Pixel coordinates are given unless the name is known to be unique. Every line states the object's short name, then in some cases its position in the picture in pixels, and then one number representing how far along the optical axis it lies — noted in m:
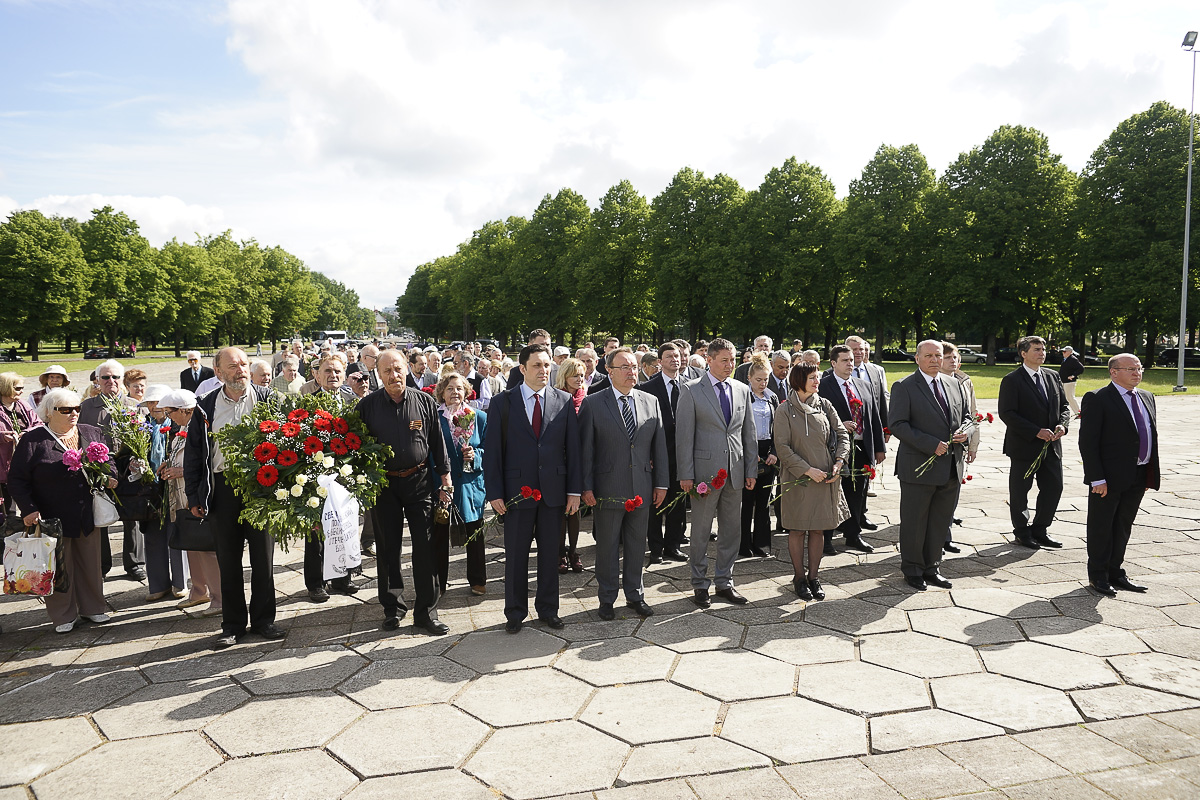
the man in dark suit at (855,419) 7.43
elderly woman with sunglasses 5.28
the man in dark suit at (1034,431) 7.36
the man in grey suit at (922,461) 6.13
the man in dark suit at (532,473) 5.29
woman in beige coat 5.75
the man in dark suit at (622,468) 5.46
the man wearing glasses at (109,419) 6.45
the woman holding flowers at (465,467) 6.08
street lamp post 23.69
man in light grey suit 5.73
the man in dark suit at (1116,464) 5.91
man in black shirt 5.27
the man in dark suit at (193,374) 11.33
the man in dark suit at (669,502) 7.14
